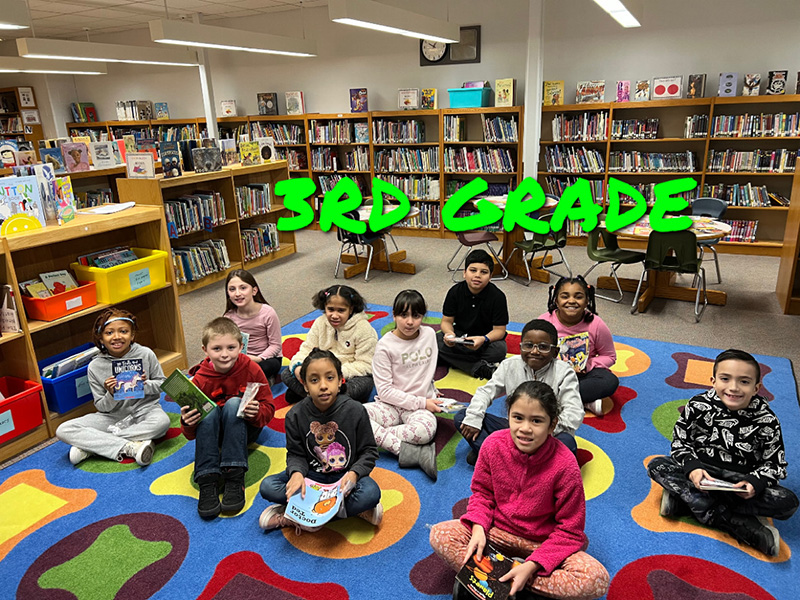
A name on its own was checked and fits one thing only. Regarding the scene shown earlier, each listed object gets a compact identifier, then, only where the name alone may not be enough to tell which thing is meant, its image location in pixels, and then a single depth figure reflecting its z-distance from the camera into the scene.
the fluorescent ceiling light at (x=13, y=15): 4.93
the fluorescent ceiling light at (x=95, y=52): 6.27
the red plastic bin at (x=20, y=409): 2.96
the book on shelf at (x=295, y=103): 8.79
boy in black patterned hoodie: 2.22
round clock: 7.85
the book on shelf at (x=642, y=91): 6.82
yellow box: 3.46
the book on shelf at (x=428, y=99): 7.83
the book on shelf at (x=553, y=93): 7.05
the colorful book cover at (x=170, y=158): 5.51
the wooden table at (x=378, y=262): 6.34
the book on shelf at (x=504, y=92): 7.22
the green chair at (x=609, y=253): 5.22
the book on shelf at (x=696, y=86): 6.46
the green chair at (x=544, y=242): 5.79
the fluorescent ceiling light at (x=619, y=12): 4.94
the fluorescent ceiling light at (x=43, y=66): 7.56
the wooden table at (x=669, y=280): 4.77
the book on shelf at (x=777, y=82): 6.20
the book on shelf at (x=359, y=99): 8.18
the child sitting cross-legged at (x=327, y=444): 2.33
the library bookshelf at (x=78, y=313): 3.07
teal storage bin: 7.41
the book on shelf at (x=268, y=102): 8.91
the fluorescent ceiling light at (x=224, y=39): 5.73
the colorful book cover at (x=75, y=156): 6.34
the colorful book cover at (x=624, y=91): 6.83
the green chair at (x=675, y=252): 4.68
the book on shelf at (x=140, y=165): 5.06
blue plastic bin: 3.16
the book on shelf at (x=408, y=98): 7.89
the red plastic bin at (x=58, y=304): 3.17
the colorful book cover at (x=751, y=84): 6.29
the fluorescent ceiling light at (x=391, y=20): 4.71
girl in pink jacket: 1.83
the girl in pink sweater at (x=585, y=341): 3.25
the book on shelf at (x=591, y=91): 6.96
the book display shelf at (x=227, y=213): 5.93
